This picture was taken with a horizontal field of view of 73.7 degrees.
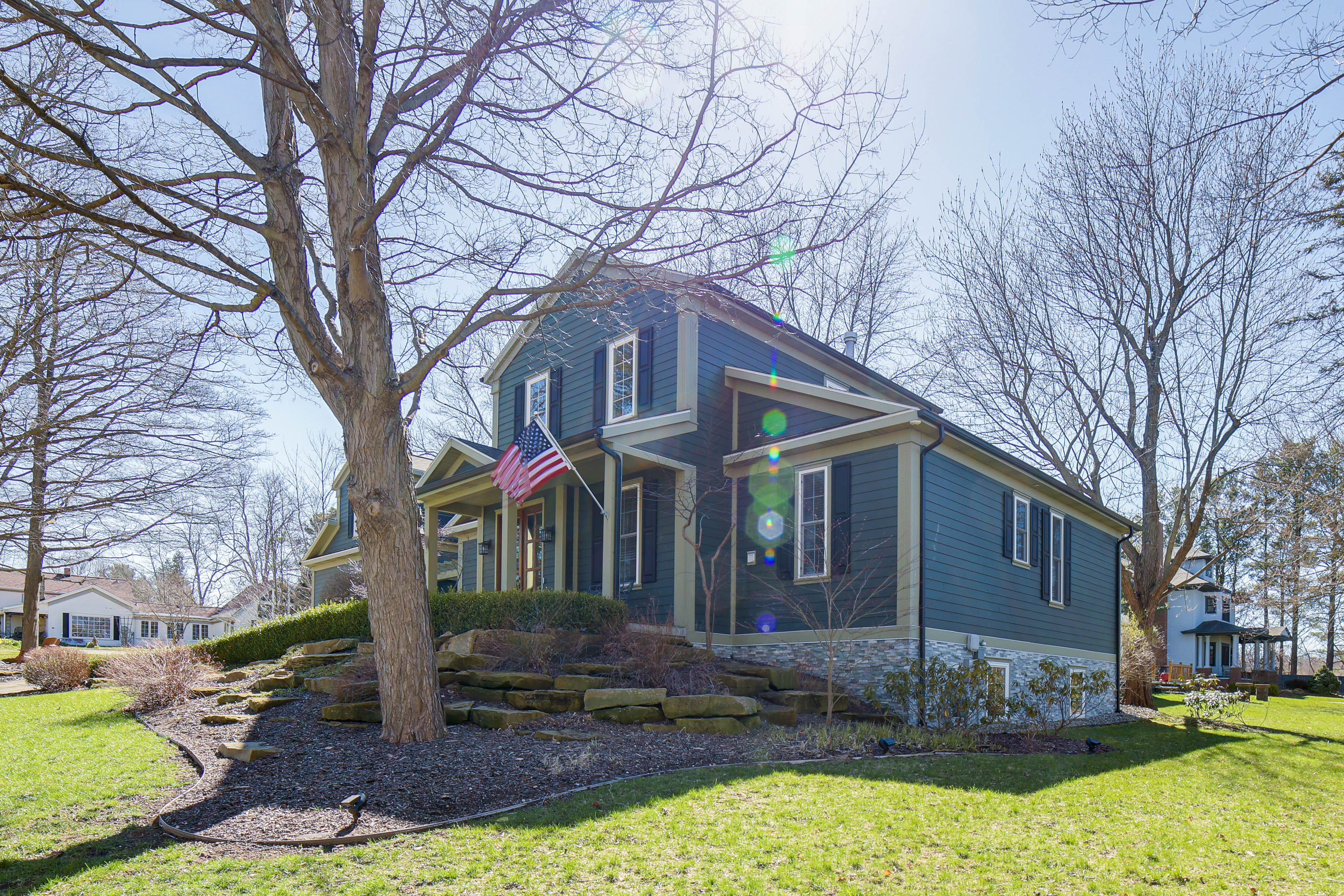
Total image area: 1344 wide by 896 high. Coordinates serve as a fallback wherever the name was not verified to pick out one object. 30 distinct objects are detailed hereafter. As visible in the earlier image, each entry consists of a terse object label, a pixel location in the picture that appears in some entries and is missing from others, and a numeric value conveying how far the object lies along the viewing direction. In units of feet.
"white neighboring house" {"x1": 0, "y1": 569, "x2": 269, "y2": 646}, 163.12
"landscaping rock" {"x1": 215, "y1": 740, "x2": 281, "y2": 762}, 25.96
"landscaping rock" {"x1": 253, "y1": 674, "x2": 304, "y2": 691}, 38.86
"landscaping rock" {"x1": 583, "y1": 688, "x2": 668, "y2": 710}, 30.71
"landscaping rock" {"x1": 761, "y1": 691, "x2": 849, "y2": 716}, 34.76
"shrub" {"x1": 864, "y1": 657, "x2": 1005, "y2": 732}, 34.86
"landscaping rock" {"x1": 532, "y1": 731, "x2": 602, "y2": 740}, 27.55
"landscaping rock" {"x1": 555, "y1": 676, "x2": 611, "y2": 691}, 32.37
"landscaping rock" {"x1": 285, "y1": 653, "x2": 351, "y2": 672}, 42.98
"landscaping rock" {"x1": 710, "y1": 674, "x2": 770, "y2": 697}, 34.76
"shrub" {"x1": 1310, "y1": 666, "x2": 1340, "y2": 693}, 105.50
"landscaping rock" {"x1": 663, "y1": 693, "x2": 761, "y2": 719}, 29.99
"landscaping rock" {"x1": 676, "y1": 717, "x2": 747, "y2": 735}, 29.35
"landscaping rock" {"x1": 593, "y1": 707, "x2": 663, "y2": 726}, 30.32
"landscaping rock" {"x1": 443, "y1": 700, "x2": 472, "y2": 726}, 30.01
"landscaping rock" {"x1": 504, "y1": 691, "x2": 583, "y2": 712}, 31.40
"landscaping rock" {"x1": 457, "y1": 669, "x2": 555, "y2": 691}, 32.55
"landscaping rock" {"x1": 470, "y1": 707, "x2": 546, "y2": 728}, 29.17
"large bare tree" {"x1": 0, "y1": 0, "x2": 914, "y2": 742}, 24.44
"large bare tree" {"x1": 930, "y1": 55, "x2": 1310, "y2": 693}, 58.08
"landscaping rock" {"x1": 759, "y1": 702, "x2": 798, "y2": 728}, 31.86
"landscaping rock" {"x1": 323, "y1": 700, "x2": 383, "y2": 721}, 30.48
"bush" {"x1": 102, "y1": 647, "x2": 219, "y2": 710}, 38.22
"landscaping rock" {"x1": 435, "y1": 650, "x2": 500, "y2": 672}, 35.60
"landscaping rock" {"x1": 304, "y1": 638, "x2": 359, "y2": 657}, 45.98
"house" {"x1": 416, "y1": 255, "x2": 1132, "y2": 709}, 39.14
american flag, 41.39
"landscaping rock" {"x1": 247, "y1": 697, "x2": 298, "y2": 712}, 33.86
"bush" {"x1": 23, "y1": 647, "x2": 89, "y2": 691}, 49.37
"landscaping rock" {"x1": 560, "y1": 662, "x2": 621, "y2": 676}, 34.55
